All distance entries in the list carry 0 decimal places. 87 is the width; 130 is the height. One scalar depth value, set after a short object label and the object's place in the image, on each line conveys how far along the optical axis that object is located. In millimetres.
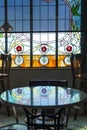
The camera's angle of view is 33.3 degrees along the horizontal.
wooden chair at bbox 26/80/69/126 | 1733
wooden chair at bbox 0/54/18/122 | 2279
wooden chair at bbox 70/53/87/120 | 2257
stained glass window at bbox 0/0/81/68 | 2478
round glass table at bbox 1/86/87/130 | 1290
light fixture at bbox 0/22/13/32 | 2478
